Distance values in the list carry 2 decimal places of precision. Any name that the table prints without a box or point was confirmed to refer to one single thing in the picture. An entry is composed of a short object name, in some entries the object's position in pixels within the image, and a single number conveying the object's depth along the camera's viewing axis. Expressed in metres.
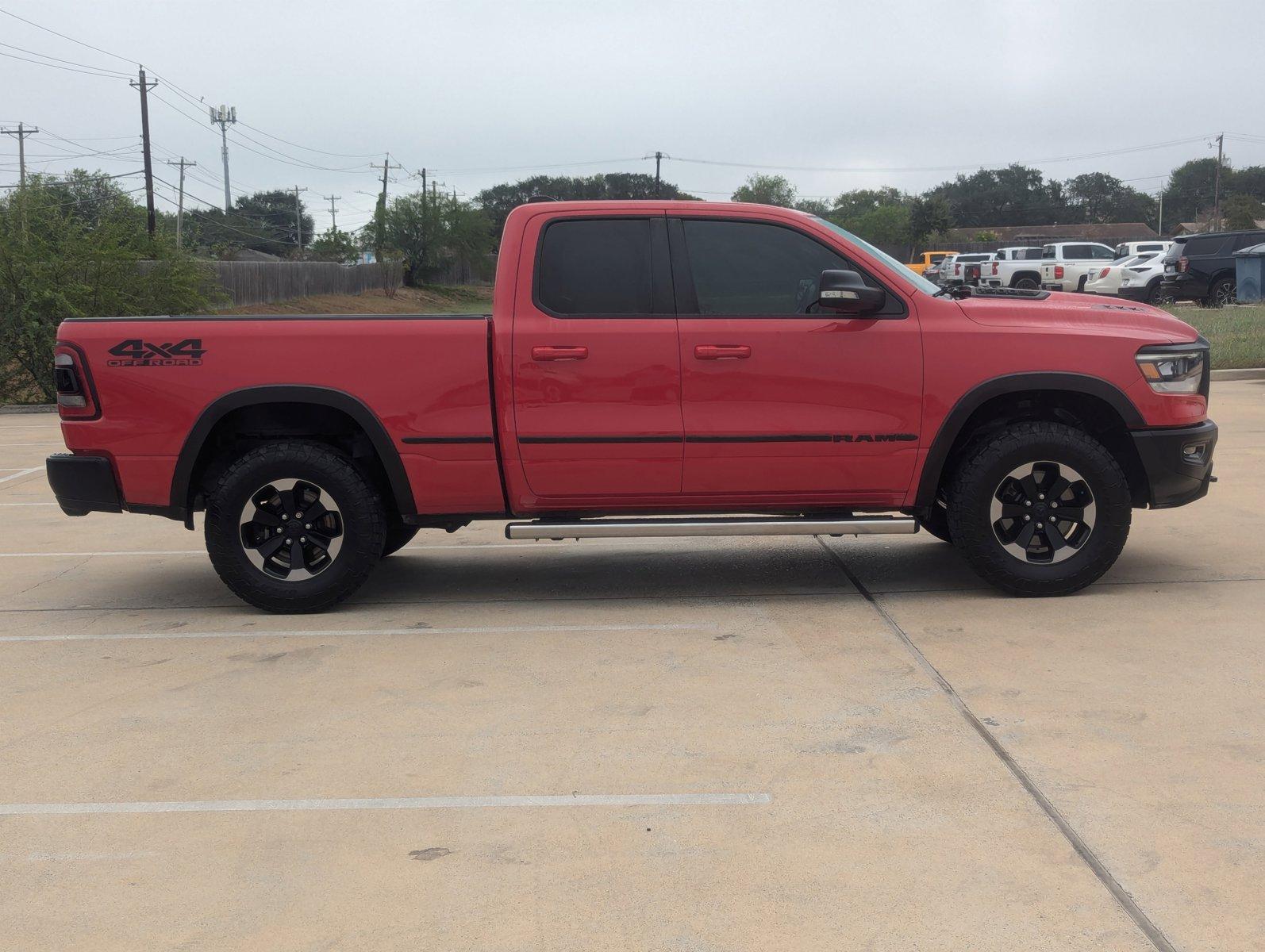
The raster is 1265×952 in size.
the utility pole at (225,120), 94.94
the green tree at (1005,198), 121.31
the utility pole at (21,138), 69.31
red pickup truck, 6.14
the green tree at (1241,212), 86.12
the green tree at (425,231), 87.44
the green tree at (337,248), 89.19
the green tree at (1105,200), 130.62
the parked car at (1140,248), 40.72
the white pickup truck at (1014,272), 36.19
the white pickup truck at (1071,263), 34.16
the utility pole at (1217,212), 84.93
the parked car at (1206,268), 29.34
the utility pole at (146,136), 43.91
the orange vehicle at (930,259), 58.03
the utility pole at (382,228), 85.36
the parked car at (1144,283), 31.66
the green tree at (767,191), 120.06
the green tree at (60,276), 18.66
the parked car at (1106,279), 32.25
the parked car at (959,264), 42.94
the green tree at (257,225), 97.69
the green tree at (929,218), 91.69
